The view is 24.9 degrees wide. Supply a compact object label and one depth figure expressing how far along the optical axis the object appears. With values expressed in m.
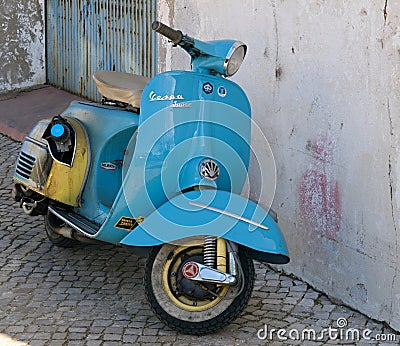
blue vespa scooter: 4.54
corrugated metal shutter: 8.08
